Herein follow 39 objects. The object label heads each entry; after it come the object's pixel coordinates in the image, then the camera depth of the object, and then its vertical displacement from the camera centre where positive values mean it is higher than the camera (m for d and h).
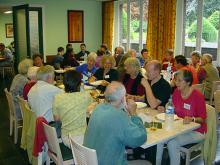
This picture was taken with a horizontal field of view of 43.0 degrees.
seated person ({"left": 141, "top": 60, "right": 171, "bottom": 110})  3.10 -0.44
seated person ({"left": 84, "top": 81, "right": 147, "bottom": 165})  1.88 -0.56
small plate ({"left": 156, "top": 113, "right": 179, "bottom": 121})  2.66 -0.65
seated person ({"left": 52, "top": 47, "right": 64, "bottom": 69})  7.67 -0.32
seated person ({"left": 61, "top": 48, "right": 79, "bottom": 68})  7.40 -0.30
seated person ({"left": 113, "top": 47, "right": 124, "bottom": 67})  7.37 -0.09
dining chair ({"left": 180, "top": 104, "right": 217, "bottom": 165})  2.70 -0.93
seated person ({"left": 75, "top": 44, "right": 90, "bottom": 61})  9.10 -0.14
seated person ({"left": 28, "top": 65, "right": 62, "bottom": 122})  3.08 -0.51
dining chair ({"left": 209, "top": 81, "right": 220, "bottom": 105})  4.85 -0.64
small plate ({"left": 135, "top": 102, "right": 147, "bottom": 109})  3.08 -0.63
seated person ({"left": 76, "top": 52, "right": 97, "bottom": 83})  5.17 -0.34
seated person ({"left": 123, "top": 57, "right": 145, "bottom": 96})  3.73 -0.40
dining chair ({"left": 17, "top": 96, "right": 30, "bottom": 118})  3.03 -0.61
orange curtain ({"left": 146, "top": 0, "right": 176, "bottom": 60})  7.76 +0.63
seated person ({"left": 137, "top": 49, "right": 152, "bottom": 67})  7.28 -0.19
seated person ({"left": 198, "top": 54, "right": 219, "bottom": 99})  5.32 -0.48
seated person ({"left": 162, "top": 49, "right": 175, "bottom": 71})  6.65 -0.26
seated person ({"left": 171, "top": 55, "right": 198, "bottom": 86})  4.88 -0.27
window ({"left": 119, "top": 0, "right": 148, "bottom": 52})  9.18 +0.87
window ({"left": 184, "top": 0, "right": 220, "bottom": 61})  6.95 +0.60
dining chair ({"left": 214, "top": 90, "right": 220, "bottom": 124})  3.62 -0.68
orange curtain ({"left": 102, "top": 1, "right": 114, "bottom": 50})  10.33 +0.99
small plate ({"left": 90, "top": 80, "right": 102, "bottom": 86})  4.23 -0.52
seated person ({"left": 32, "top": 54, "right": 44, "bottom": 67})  5.55 -0.23
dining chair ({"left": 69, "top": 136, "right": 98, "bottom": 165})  1.81 -0.72
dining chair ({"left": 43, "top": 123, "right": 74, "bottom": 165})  2.29 -0.93
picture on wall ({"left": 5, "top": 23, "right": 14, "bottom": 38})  14.75 +0.99
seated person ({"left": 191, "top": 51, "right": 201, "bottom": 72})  5.93 -0.22
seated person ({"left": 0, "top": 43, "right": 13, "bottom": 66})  10.12 -0.30
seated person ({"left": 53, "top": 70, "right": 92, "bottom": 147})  2.58 -0.55
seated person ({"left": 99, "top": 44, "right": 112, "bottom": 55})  7.59 -0.01
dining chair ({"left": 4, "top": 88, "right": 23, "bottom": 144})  3.75 -0.95
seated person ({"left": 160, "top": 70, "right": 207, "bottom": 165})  2.70 -0.61
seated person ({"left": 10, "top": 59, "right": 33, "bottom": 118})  3.98 -0.47
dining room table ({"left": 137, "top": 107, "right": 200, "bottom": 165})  2.21 -0.70
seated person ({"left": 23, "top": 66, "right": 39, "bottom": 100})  3.65 -0.42
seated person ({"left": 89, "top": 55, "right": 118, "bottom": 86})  4.48 -0.36
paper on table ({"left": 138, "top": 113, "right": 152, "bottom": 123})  2.61 -0.65
